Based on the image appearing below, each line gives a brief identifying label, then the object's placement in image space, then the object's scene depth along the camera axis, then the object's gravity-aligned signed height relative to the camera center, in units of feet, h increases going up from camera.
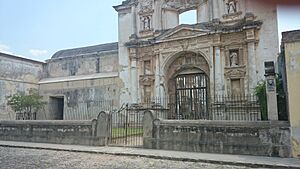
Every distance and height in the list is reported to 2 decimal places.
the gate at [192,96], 58.39 +1.08
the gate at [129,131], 37.74 -4.94
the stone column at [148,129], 33.22 -3.51
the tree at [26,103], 69.46 -0.09
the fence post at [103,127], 36.35 -3.39
